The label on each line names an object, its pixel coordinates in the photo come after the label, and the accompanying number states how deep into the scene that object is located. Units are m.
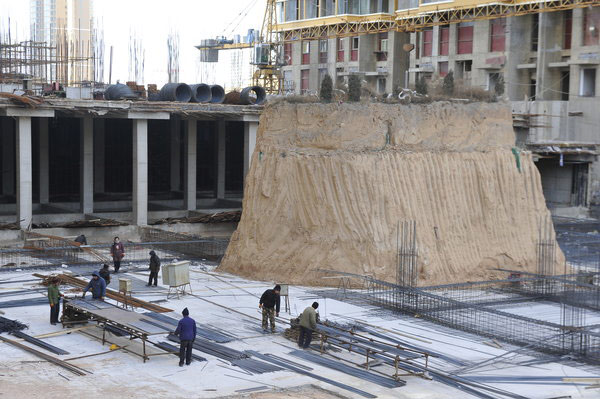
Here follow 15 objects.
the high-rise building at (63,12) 178.93
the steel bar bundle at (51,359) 17.37
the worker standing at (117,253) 28.77
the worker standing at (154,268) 26.06
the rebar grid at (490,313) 20.14
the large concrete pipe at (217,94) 45.78
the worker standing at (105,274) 24.06
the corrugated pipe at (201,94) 44.47
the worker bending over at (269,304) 21.05
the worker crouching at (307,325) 19.42
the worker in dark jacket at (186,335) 17.84
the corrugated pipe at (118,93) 45.05
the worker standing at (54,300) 20.64
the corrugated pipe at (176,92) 43.75
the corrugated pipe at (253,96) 46.47
